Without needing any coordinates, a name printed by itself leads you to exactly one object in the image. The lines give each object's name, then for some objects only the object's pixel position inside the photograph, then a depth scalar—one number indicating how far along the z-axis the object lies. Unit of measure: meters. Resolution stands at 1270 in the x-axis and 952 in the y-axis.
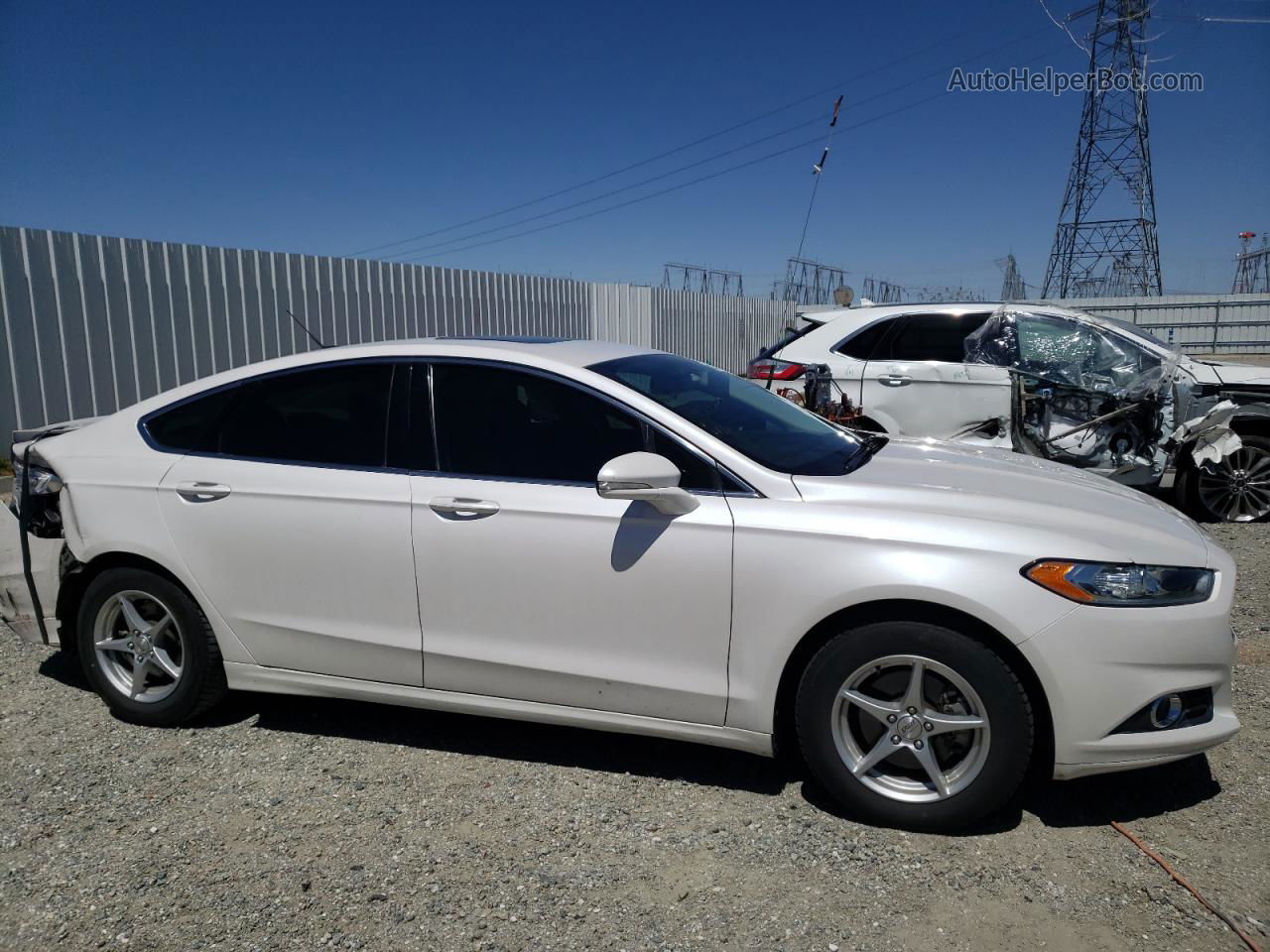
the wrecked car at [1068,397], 7.02
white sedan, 2.81
